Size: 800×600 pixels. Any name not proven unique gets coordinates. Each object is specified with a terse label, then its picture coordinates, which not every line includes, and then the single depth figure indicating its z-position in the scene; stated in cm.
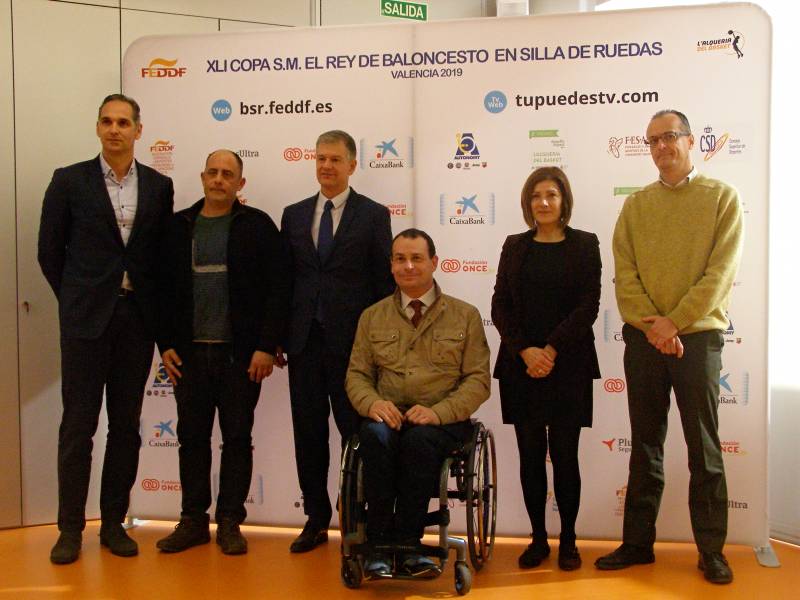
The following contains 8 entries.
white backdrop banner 358
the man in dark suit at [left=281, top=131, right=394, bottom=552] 340
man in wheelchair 287
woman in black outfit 315
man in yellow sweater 308
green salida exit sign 409
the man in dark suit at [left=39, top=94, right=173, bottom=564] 331
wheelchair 281
